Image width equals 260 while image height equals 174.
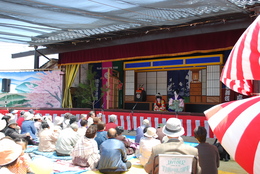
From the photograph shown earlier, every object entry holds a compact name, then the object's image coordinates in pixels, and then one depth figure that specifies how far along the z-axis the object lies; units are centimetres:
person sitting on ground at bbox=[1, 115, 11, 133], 636
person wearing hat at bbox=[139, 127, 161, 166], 465
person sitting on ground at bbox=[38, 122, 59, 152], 600
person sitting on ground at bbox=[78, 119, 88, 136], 581
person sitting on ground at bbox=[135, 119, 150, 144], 600
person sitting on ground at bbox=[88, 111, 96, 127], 720
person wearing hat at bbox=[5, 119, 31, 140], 520
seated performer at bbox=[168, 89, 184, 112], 1038
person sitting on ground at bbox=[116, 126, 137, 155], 507
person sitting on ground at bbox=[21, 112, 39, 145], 675
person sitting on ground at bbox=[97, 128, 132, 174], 414
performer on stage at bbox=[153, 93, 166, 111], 1141
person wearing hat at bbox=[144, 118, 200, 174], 244
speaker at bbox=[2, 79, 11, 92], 1259
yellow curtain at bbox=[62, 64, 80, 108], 1254
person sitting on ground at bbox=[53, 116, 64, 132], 710
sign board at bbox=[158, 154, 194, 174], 236
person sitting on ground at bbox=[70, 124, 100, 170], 462
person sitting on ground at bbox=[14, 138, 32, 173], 295
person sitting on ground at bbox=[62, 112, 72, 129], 707
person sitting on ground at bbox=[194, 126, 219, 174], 329
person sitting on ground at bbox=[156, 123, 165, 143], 550
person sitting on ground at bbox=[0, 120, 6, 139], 487
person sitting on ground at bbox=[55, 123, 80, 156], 557
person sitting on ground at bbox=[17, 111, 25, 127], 786
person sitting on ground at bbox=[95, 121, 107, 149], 533
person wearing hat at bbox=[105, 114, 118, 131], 607
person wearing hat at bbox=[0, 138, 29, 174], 202
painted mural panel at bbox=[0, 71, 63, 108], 1302
